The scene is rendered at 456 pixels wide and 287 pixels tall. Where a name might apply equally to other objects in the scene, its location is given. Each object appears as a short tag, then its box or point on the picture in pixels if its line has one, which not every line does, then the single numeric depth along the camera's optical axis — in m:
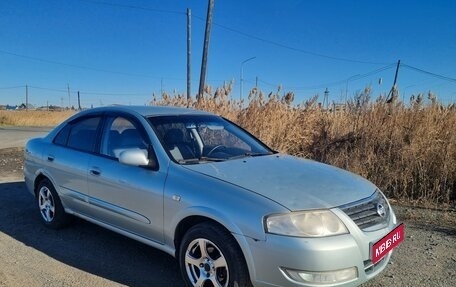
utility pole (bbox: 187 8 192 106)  17.46
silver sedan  2.77
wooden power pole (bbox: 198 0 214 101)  14.53
